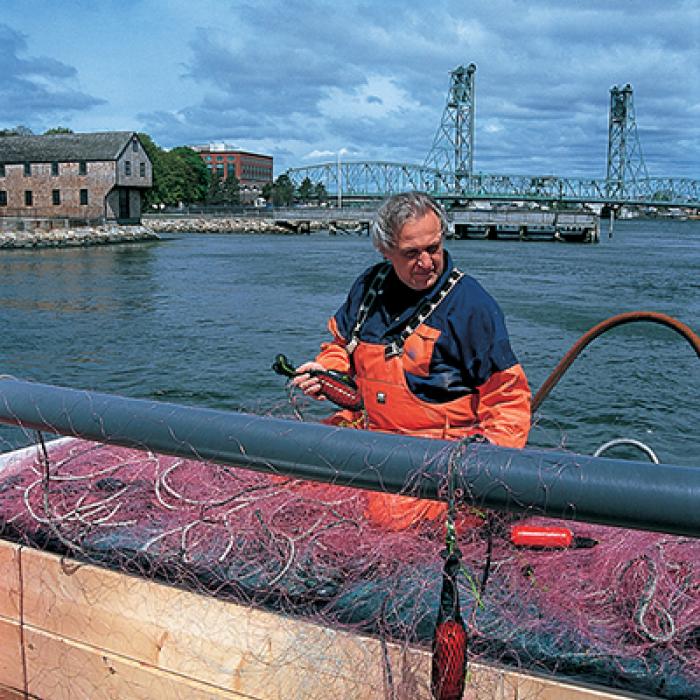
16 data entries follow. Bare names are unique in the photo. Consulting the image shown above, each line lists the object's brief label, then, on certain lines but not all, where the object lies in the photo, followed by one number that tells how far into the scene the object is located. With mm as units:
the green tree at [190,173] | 117625
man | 3014
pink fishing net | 2275
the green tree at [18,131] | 118912
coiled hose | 4227
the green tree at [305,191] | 156250
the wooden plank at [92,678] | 2535
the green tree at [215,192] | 135875
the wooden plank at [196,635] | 2354
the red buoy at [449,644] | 2036
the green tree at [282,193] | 150000
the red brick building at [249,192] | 174412
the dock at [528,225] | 79188
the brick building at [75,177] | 68625
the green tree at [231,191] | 137250
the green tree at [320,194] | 154375
